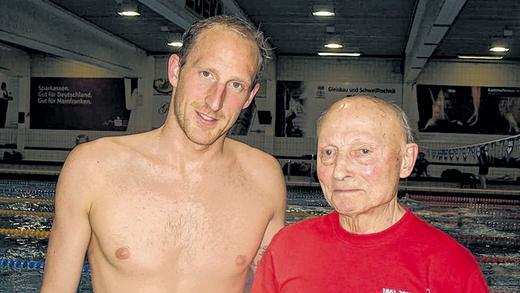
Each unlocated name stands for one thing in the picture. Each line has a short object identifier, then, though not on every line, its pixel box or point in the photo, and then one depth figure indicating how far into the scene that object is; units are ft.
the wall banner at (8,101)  60.80
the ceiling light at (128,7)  34.29
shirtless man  6.98
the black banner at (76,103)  61.46
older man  5.12
